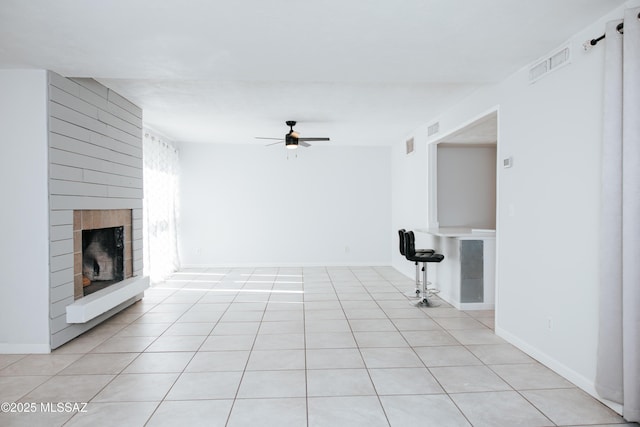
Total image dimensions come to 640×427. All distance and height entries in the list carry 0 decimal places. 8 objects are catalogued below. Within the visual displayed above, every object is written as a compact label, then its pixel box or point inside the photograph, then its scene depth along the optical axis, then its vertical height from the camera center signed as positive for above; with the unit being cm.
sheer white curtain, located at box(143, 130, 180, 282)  639 +0
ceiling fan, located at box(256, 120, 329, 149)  593 +106
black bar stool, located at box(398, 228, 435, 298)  530 -60
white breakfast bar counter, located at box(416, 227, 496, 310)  499 -80
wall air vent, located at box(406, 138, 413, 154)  704 +113
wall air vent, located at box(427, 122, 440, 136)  574 +119
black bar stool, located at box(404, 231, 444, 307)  505 -62
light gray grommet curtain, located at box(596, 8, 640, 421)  225 -10
